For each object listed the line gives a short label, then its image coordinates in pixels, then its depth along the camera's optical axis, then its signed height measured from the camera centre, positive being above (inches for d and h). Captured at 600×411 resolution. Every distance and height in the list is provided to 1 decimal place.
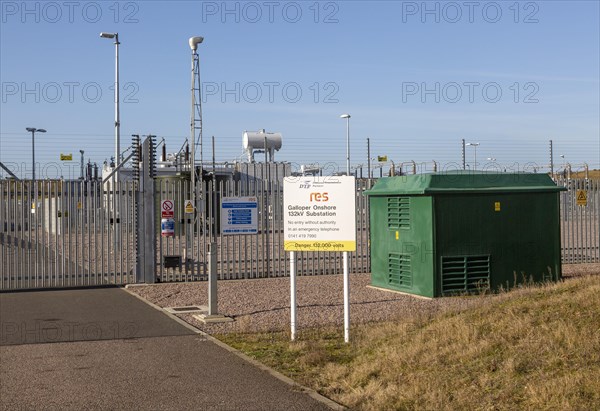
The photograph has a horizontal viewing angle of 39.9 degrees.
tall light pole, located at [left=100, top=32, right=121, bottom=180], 1325.0 +166.4
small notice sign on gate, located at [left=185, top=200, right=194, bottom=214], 756.6 +8.4
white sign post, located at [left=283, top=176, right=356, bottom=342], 415.8 -0.5
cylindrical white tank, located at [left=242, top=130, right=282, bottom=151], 1654.8 +151.7
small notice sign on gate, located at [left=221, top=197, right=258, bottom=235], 701.3 +0.7
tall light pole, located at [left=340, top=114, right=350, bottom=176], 1850.4 +146.0
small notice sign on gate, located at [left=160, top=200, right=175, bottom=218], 706.8 +6.2
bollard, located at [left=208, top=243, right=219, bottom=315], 495.8 -43.0
